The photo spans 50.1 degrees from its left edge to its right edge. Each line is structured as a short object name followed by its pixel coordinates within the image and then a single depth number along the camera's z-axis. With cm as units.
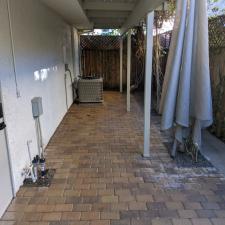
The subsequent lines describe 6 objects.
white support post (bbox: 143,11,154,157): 305
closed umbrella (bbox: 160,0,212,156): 290
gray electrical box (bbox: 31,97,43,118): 297
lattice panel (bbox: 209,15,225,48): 388
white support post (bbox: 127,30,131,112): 568
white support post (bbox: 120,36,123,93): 837
